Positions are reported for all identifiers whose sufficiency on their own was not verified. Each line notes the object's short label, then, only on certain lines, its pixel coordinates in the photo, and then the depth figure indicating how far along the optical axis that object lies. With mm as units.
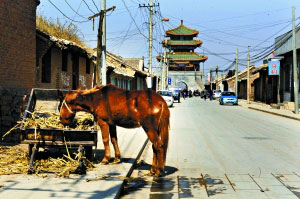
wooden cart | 7363
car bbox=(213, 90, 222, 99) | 73638
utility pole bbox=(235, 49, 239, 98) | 55850
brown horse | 7285
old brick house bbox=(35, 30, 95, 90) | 14375
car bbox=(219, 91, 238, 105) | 44344
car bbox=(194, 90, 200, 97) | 104650
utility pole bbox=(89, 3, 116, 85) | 13164
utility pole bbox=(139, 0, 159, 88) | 38781
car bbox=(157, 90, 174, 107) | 36656
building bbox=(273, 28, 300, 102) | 35844
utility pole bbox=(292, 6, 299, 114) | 27047
